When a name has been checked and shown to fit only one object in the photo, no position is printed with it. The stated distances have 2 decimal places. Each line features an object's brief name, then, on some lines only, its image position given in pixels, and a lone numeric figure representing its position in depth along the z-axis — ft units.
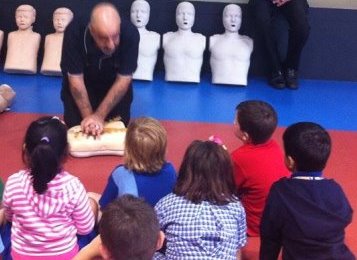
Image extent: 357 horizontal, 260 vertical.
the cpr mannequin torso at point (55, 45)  17.49
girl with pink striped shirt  7.75
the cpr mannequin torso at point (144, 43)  17.54
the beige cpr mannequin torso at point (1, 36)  18.02
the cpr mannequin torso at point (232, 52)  17.69
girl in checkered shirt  7.53
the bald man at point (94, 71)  12.70
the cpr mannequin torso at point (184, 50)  17.58
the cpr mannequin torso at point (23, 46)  17.60
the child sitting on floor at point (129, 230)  5.70
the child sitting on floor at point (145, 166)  8.70
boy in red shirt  9.45
